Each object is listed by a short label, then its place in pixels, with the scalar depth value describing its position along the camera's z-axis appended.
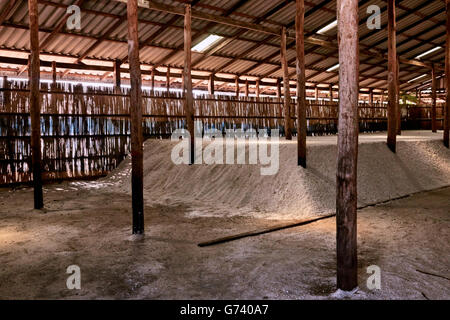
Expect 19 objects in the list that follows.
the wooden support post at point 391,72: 8.78
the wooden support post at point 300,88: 6.64
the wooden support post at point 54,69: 12.38
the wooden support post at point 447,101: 10.43
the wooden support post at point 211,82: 15.98
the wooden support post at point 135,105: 4.63
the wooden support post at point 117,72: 13.27
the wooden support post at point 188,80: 8.25
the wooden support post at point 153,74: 14.34
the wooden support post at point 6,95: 8.61
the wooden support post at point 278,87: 18.23
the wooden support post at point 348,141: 2.85
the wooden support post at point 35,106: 6.07
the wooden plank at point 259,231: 4.18
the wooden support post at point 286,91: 8.50
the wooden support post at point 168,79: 14.34
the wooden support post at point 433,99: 13.95
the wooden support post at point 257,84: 17.73
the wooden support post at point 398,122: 14.01
